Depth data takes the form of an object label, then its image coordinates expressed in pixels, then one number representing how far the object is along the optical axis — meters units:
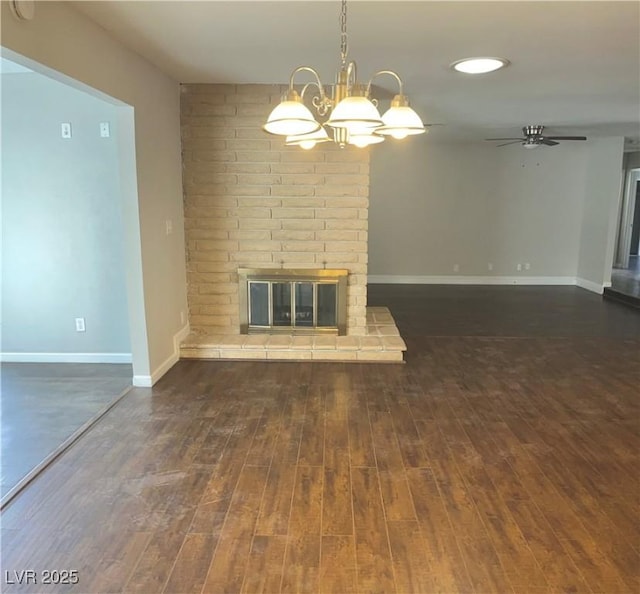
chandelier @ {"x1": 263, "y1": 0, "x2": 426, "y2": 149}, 1.67
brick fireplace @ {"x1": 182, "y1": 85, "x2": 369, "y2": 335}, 4.30
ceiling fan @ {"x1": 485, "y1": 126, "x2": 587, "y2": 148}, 5.95
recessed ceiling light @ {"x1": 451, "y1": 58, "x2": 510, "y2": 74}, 3.23
